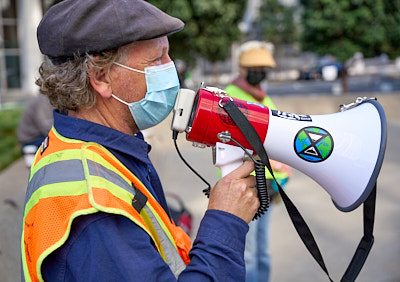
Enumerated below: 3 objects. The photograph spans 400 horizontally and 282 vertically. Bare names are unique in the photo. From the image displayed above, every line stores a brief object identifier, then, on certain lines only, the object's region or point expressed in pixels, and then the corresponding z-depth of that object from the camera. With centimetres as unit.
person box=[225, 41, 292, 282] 330
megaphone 146
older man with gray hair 113
